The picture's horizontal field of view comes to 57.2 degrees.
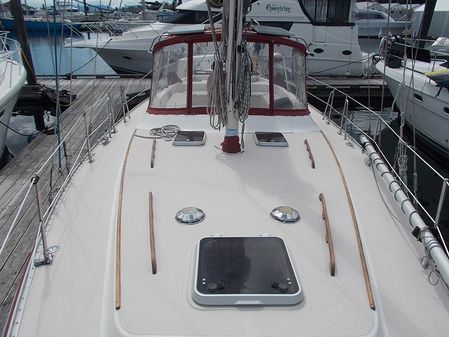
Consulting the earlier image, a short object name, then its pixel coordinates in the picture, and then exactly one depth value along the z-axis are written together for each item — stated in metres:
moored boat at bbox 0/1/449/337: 2.23
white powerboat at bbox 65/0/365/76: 14.47
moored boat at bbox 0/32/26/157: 7.93
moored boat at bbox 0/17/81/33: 39.63
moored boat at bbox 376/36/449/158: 7.99
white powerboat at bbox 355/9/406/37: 25.34
